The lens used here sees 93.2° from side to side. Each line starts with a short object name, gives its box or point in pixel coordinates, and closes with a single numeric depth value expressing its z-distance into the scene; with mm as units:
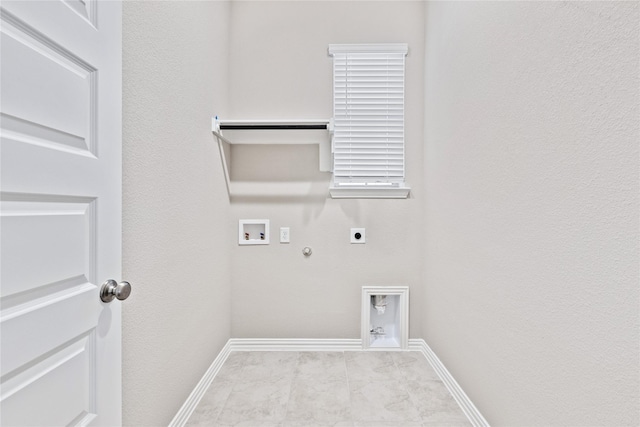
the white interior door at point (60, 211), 601
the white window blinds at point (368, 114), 2168
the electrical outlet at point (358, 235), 2229
